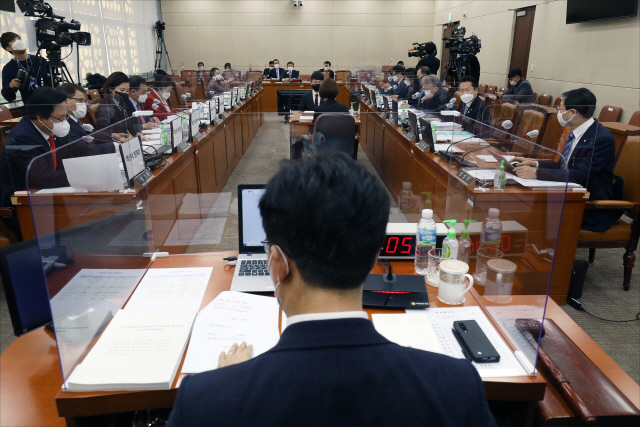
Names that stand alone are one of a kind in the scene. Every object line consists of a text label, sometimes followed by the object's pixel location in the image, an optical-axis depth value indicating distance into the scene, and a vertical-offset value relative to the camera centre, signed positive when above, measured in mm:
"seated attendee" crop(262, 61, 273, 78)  12455 +360
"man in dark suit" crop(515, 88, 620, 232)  2715 -507
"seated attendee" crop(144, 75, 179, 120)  4973 -169
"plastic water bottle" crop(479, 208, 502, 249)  1672 -577
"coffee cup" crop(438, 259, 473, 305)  1390 -629
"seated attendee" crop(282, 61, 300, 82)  12109 +281
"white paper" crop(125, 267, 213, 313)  1382 -690
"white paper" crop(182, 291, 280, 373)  1146 -688
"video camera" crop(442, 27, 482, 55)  7613 +690
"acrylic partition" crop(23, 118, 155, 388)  1137 -529
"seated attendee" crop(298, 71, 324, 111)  6094 -198
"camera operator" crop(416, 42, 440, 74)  8508 +418
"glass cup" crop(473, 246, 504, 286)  1605 -652
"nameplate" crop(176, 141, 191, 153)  3540 -514
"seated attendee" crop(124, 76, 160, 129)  4492 -125
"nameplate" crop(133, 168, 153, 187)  2350 -528
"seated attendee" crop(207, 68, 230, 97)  6901 -40
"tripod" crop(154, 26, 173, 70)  13421 +1139
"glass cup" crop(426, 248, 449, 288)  1551 -665
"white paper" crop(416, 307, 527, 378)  1119 -706
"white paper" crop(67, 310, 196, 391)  1044 -687
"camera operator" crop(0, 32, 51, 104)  4977 +138
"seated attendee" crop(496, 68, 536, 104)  7078 -18
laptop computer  1508 -649
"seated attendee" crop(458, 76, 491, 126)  4545 -204
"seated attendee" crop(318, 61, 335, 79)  12562 +510
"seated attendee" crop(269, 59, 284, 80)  11962 +321
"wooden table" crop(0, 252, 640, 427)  1045 -797
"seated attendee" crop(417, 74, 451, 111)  5562 -154
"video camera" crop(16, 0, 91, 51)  4734 +618
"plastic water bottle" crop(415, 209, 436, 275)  1583 -561
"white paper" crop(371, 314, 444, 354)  1201 -699
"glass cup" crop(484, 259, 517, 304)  1441 -671
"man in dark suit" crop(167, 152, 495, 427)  564 -357
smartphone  1145 -694
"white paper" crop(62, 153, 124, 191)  1818 -385
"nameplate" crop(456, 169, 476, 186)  2412 -538
